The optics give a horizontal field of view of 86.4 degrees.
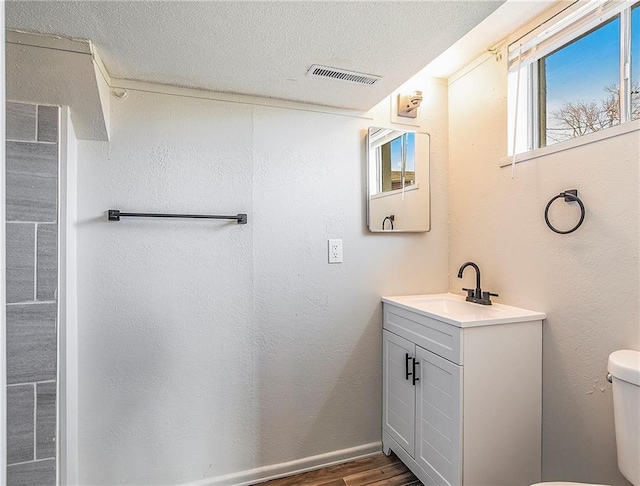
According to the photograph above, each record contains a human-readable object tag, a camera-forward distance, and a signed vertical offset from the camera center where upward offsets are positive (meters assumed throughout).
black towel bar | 1.48 +0.13
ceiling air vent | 1.46 +0.75
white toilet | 1.05 -0.53
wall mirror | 1.91 +0.37
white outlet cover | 1.85 -0.03
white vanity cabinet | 1.37 -0.64
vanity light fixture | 1.89 +0.80
